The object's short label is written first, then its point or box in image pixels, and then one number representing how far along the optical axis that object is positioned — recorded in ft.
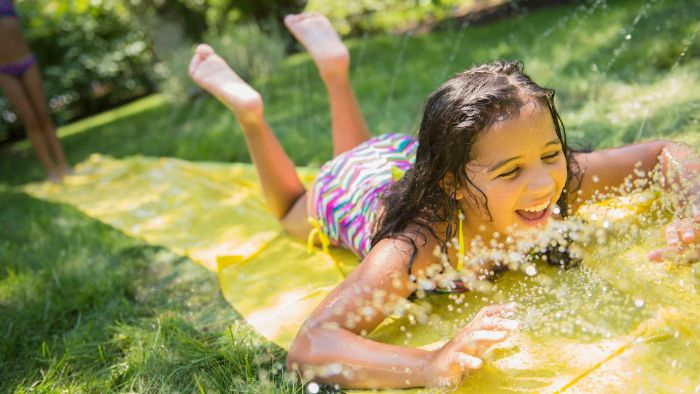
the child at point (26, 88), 17.78
